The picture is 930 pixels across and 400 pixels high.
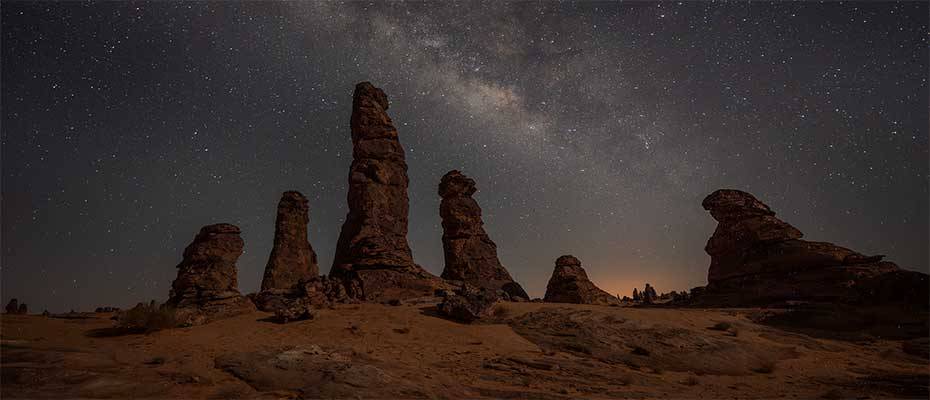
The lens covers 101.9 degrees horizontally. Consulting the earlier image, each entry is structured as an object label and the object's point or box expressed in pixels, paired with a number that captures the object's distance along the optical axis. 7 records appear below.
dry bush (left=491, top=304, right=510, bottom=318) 17.05
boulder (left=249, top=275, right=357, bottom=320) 18.11
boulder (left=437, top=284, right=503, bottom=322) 16.11
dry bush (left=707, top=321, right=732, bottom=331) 15.94
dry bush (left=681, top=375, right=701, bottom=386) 9.75
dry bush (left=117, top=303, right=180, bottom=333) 12.78
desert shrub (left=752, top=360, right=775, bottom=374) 11.33
